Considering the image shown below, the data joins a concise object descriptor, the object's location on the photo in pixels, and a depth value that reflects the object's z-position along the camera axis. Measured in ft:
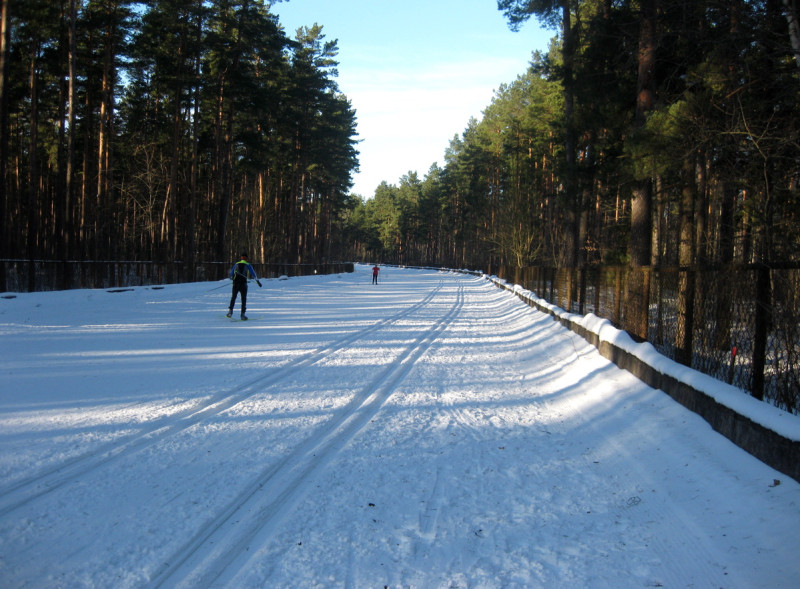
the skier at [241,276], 48.24
